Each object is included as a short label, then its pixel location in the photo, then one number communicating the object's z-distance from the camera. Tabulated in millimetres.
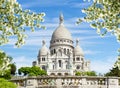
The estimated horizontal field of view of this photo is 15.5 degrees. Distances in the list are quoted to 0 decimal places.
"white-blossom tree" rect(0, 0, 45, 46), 13031
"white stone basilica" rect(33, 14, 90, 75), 183875
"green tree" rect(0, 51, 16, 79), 16169
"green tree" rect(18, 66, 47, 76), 135375
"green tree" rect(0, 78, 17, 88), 23716
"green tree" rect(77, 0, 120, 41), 12164
